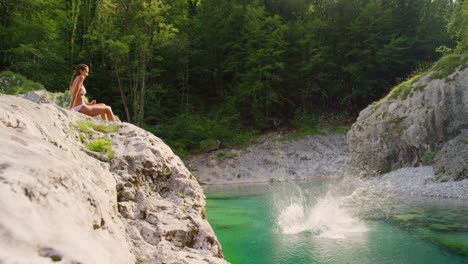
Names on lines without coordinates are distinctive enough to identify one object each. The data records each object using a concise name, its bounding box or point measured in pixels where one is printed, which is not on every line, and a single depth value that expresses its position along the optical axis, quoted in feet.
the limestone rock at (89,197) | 5.04
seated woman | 17.83
